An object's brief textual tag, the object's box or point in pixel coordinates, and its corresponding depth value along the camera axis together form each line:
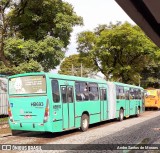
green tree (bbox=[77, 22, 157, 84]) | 33.75
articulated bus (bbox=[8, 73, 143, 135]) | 13.48
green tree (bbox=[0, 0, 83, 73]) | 19.55
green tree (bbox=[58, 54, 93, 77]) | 70.44
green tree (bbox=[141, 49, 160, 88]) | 57.34
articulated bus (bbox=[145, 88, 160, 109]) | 36.06
